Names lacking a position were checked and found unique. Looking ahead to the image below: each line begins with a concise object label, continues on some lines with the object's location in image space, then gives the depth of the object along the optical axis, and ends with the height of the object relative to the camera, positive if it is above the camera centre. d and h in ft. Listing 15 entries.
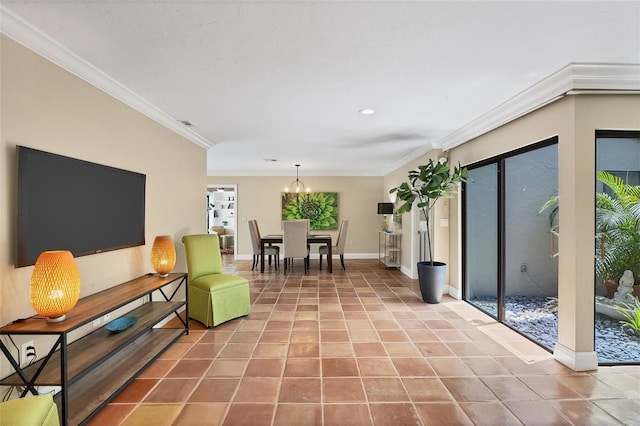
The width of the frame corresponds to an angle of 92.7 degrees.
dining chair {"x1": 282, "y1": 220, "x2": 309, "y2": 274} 20.27 -1.47
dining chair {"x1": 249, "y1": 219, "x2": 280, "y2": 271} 21.94 -2.21
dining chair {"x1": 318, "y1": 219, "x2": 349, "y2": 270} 22.35 -1.93
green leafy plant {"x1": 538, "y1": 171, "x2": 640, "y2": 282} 8.46 -0.25
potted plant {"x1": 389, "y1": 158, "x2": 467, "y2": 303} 12.98 +1.10
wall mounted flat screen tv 6.00 +0.24
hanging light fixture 26.51 +2.67
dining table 20.89 -1.67
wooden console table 5.36 -2.98
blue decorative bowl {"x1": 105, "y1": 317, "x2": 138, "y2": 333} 7.86 -2.84
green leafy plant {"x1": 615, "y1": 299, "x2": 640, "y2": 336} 8.73 -2.76
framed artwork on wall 26.84 +0.82
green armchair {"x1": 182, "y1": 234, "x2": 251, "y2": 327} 10.92 -2.62
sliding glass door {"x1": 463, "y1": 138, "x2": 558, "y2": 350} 10.73 -0.88
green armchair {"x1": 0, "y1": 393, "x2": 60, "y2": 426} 3.83 -2.55
